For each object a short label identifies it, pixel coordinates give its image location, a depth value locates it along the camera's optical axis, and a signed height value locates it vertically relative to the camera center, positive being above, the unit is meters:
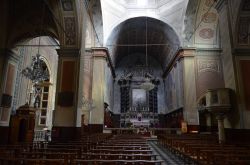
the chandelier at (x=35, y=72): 8.83 +1.98
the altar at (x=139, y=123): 19.90 -0.01
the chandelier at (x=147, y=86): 14.94 +2.49
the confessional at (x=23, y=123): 10.10 -0.07
